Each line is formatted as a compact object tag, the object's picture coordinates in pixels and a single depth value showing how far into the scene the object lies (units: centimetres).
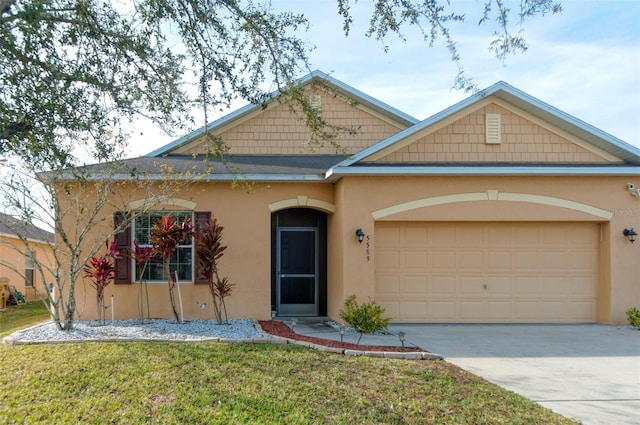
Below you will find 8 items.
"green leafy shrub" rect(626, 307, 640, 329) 1130
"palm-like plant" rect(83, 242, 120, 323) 1095
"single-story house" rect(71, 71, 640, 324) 1159
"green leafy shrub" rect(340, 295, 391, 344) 1034
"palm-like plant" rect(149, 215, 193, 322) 1084
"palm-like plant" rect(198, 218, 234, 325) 1114
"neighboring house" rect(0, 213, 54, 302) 1921
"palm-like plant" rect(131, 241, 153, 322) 1116
